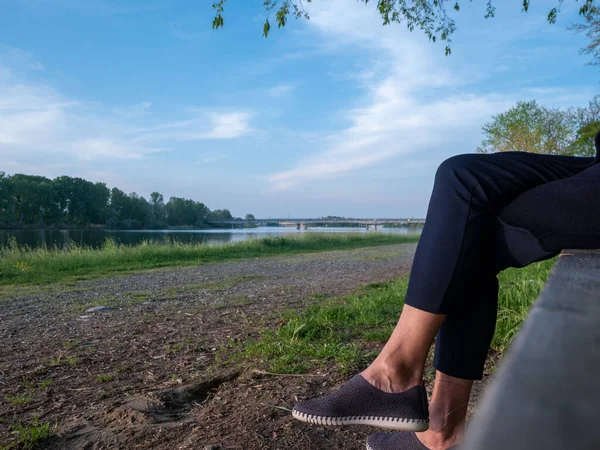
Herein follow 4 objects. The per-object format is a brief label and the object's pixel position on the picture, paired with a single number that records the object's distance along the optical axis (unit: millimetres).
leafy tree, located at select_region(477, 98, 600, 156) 27375
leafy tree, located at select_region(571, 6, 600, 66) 12820
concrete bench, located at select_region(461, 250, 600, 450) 241
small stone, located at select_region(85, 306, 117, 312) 5523
